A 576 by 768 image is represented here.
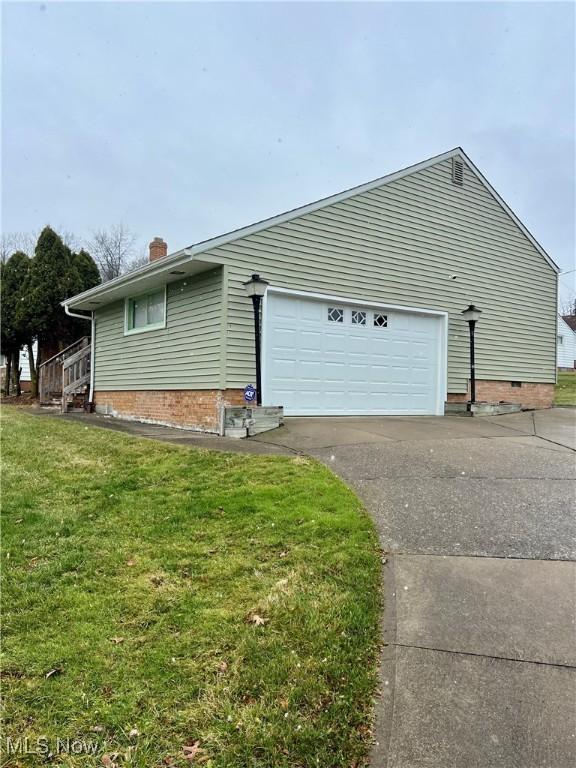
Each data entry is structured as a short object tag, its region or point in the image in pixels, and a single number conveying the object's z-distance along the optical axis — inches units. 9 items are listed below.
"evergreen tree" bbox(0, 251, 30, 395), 665.6
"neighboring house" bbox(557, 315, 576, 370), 1374.3
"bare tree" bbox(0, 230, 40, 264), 1448.3
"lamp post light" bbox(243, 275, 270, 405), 327.0
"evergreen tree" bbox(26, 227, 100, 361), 651.5
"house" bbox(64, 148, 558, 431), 351.9
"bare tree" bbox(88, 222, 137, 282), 1498.5
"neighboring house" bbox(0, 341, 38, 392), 869.2
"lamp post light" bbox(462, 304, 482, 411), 443.2
